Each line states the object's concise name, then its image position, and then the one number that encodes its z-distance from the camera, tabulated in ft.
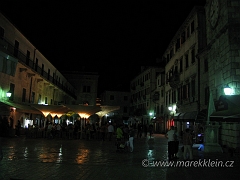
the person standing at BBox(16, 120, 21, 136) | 79.25
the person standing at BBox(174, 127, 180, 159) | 39.09
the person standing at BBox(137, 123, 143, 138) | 98.26
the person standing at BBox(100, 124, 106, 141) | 76.23
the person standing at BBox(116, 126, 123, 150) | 49.37
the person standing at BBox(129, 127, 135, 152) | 48.00
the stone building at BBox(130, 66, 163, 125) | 162.71
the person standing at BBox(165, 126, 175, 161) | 38.50
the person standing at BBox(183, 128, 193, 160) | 37.32
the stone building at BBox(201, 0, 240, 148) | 44.70
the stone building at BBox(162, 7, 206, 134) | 81.76
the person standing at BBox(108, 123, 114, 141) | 74.57
